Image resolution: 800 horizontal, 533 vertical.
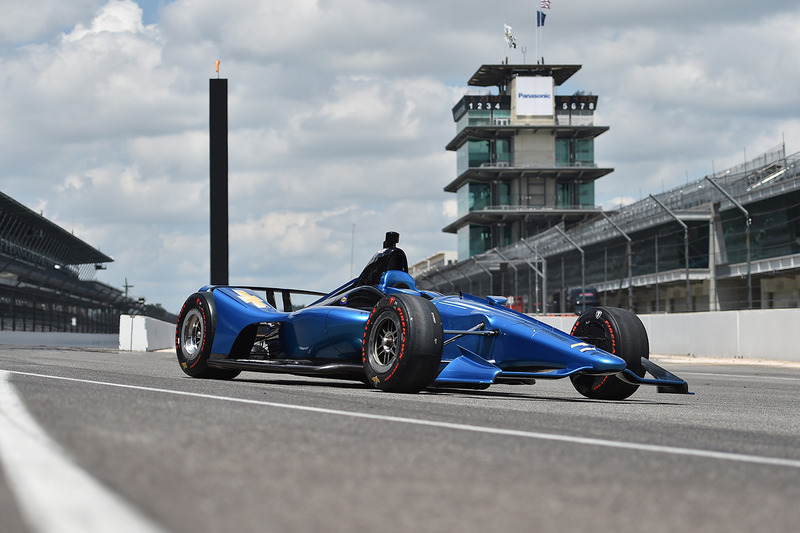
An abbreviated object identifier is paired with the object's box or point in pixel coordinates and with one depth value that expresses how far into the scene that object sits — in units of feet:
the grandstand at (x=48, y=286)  133.39
